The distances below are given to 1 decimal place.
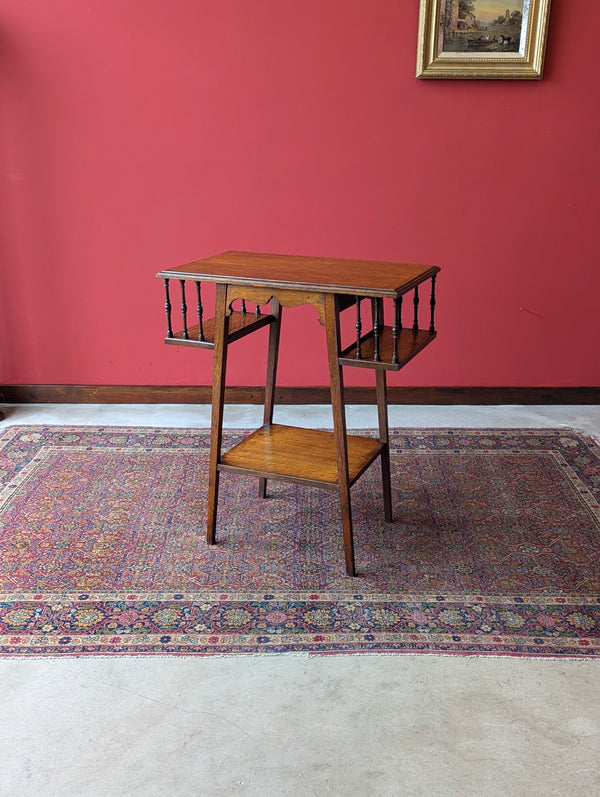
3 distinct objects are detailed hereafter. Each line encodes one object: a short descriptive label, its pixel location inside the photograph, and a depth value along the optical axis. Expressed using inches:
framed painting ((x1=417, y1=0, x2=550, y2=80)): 154.4
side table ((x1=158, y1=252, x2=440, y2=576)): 99.7
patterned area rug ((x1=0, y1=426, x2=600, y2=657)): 98.4
